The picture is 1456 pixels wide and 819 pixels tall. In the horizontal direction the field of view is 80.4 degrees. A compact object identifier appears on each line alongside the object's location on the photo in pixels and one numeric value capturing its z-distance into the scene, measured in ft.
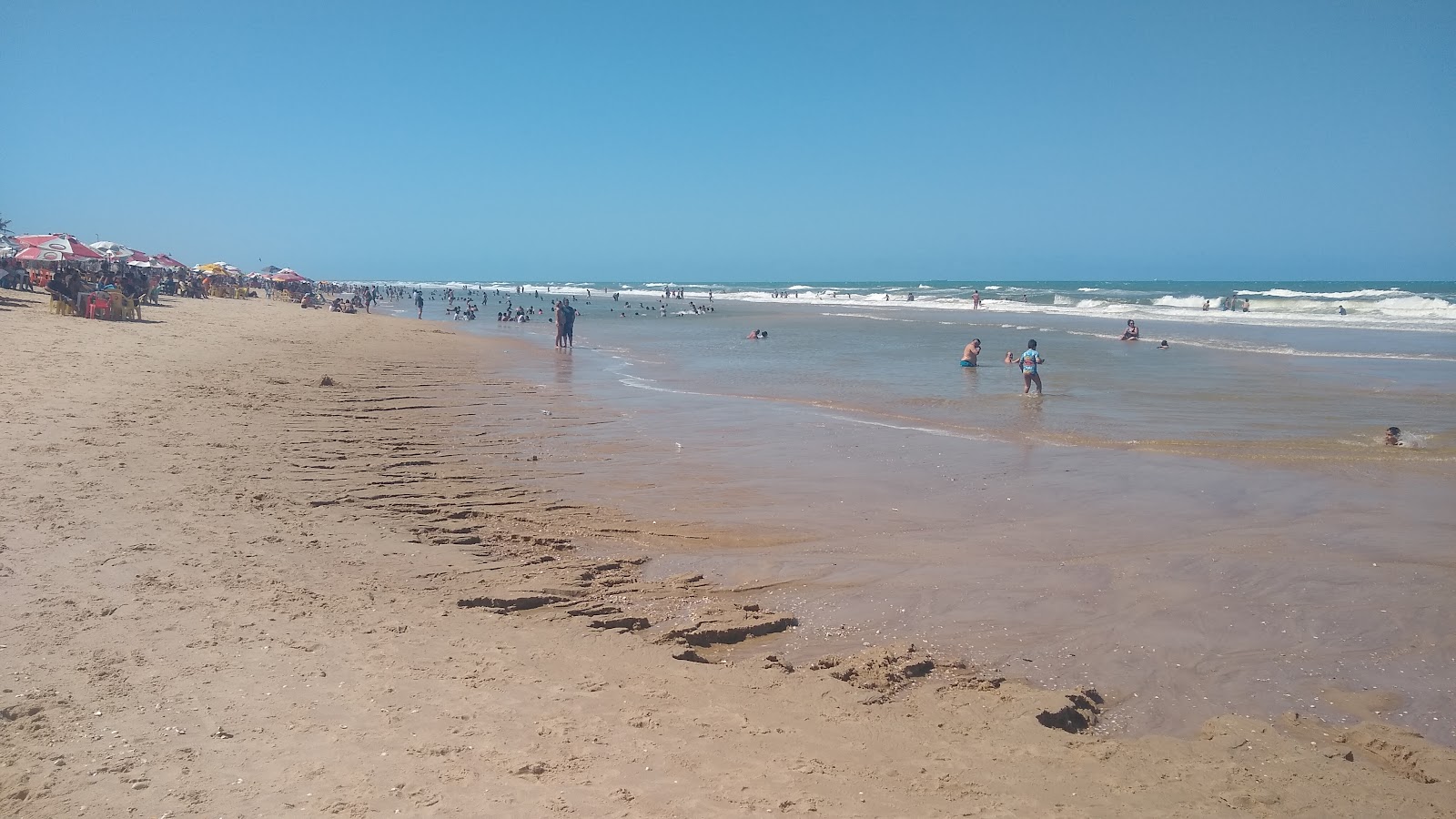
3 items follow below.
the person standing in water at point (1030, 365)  58.95
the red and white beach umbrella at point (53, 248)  96.68
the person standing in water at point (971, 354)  76.64
